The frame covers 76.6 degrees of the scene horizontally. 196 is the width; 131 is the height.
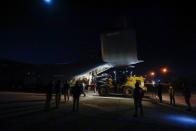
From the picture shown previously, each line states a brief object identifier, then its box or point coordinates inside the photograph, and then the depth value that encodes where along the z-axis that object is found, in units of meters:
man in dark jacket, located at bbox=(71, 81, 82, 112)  7.41
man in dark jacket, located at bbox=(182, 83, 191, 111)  8.12
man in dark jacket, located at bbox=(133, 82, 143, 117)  6.60
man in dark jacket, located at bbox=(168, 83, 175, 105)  9.69
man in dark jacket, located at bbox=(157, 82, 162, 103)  10.60
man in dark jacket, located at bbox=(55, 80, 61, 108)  7.94
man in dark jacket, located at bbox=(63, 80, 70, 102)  10.21
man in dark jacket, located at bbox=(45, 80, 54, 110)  7.55
